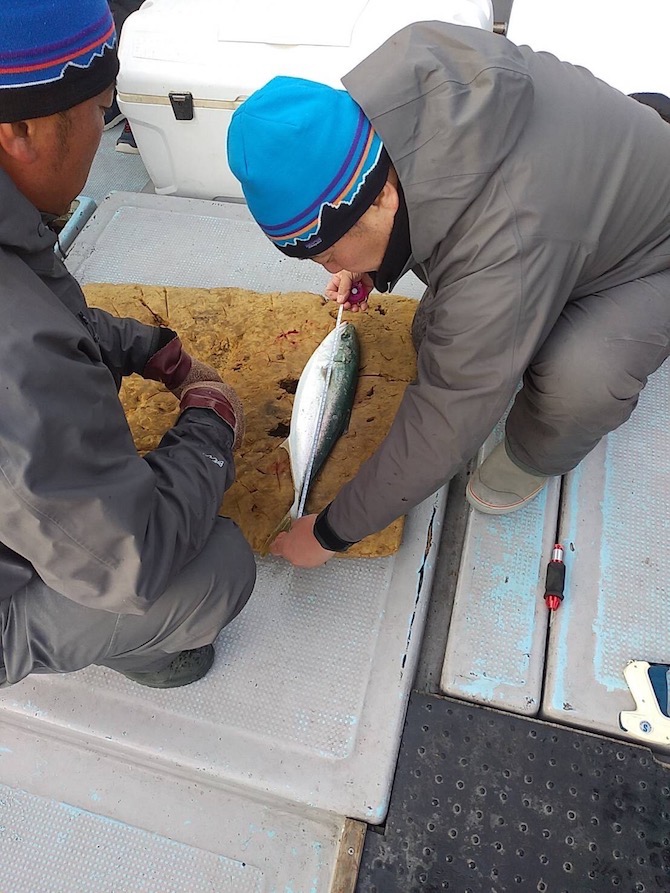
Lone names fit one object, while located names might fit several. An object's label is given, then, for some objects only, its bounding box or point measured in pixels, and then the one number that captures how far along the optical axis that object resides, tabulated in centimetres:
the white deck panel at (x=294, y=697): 176
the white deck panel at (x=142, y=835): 165
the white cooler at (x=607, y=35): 274
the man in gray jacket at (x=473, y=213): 127
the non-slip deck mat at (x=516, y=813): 162
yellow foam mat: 215
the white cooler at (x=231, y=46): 263
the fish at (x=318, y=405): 207
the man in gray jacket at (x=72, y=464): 105
